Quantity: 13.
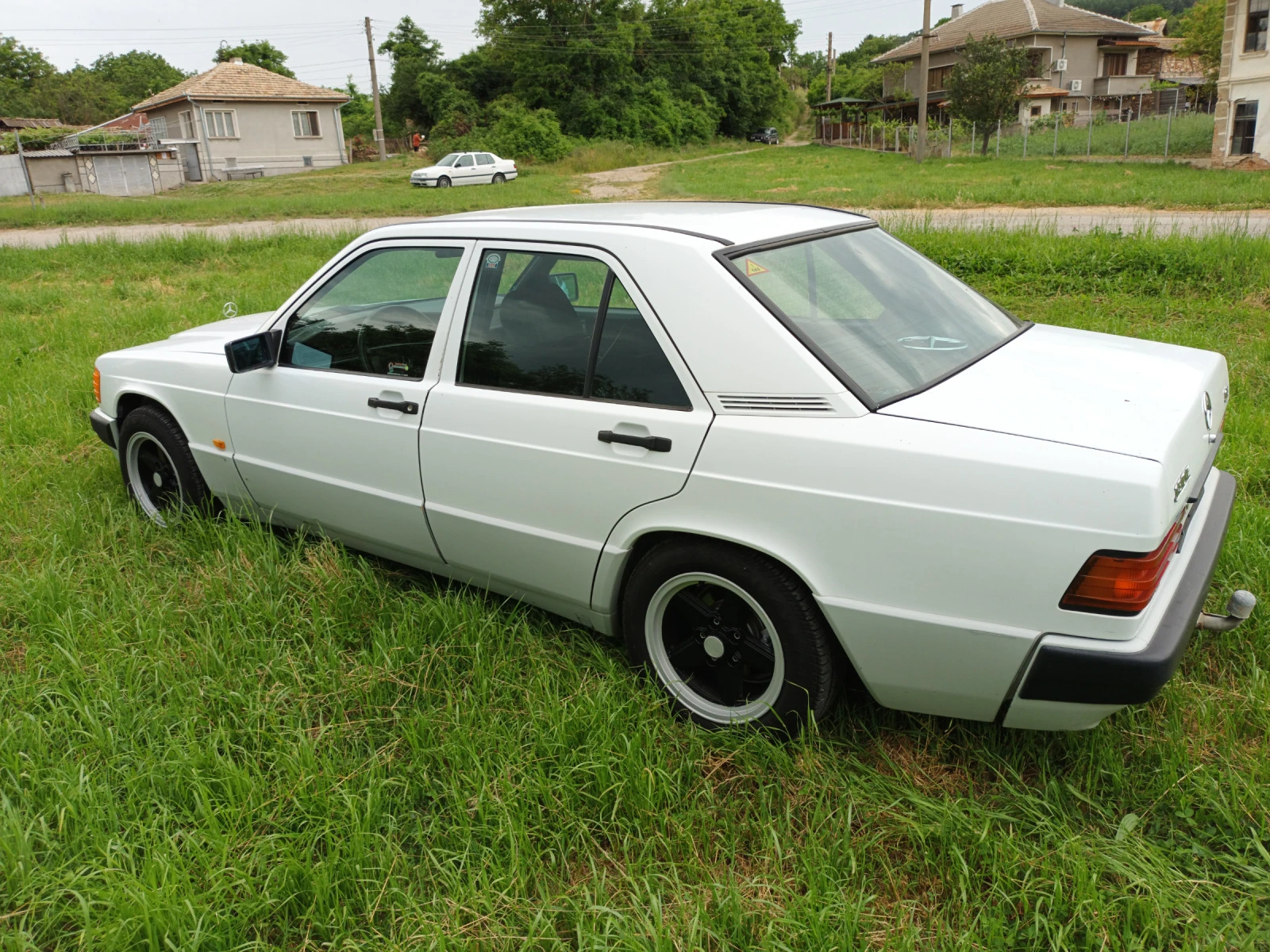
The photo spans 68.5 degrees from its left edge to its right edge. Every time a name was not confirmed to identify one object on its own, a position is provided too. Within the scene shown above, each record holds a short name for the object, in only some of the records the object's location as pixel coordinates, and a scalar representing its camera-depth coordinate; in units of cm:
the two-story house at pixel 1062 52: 5338
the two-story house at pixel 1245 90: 2508
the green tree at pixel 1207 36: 4350
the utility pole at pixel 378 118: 4491
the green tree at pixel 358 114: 5947
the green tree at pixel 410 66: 5391
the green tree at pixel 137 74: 7894
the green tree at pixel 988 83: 3397
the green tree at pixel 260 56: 6353
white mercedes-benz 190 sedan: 226
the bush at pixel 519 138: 4228
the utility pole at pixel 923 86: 3266
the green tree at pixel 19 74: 6875
